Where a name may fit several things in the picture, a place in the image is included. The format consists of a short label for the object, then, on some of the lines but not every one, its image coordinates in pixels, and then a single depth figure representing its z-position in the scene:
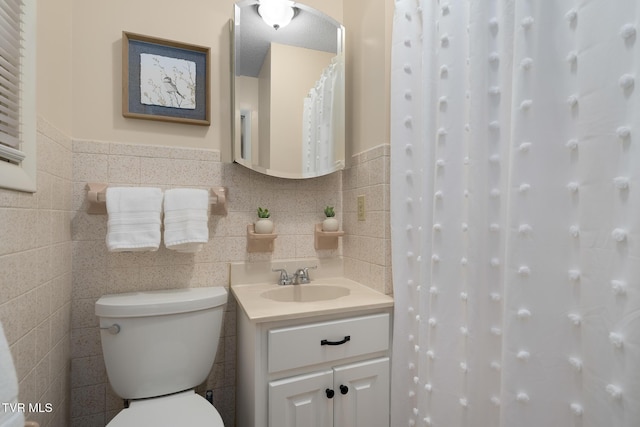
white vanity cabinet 1.03
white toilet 1.08
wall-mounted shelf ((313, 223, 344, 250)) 1.55
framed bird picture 1.31
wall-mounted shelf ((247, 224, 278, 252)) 1.43
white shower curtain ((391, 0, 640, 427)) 0.57
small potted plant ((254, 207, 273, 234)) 1.44
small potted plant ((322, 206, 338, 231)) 1.55
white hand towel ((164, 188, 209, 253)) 1.21
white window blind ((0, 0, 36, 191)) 0.74
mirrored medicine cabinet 1.43
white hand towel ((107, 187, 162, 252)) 1.13
